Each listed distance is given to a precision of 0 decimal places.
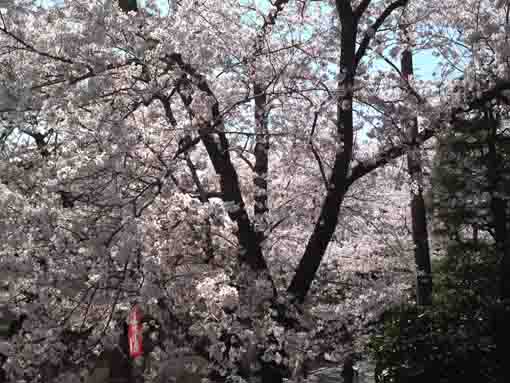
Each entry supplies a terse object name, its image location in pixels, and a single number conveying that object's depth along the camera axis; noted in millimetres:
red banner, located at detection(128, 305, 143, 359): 6247
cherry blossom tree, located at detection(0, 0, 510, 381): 4020
